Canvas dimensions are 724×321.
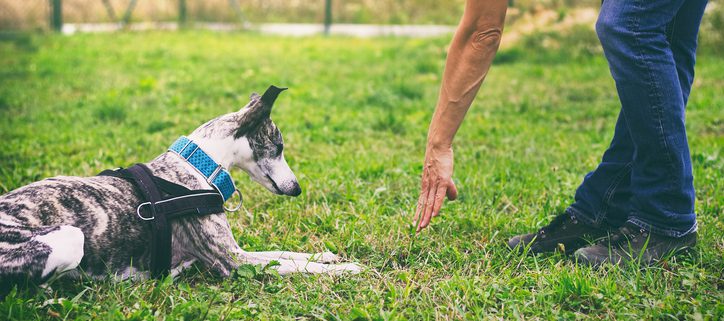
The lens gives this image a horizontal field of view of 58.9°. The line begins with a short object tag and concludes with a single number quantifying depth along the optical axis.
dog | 2.45
